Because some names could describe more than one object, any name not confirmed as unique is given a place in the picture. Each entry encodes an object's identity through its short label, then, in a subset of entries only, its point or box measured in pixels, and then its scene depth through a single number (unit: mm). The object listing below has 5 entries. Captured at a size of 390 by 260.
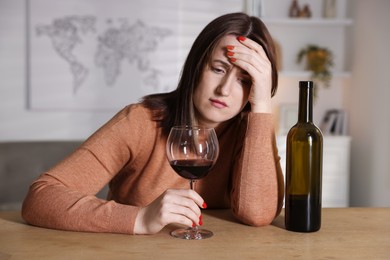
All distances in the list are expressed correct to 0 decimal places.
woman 1314
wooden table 1140
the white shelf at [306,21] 4336
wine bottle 1341
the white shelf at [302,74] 4337
